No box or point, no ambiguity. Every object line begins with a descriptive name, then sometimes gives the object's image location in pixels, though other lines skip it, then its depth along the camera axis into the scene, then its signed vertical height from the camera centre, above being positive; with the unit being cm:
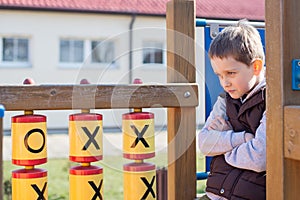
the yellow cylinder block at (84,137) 245 -12
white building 1614 +217
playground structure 179 +5
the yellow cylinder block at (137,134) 257 -11
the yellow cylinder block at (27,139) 233 -12
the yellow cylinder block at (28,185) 233 -32
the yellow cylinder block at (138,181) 257 -34
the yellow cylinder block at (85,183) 243 -33
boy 215 -5
